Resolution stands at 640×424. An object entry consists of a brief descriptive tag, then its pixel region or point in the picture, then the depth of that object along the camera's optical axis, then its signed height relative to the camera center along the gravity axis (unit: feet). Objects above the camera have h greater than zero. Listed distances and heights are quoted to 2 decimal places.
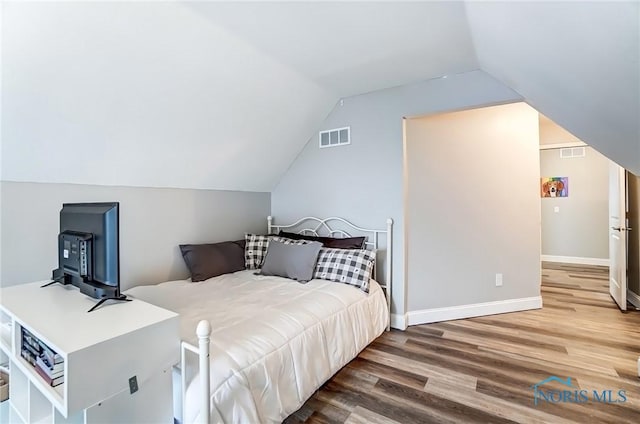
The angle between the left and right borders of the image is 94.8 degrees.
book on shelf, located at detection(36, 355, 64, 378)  3.55 -1.89
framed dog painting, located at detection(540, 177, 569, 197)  19.27 +1.59
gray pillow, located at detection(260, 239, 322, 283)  8.55 -1.44
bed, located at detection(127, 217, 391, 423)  3.96 -2.21
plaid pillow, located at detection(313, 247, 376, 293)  8.23 -1.57
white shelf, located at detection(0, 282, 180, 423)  3.16 -1.73
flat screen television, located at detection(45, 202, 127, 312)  4.44 -0.57
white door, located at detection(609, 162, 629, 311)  10.73 -0.88
